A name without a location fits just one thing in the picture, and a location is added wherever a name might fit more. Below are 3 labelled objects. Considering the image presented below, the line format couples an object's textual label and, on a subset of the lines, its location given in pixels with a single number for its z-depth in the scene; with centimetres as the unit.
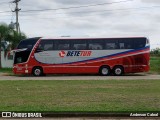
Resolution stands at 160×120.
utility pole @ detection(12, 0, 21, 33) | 4459
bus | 2864
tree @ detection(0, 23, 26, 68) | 3991
